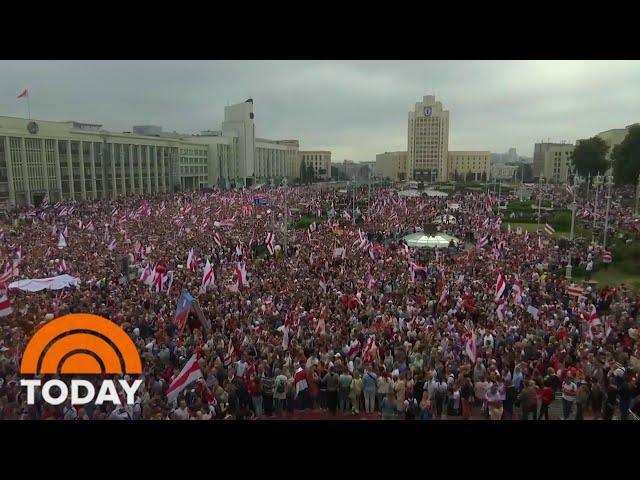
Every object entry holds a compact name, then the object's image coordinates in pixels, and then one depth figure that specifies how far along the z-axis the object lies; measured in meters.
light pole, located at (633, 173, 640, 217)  44.79
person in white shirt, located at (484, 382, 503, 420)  8.66
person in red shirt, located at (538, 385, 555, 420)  8.72
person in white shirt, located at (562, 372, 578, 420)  8.77
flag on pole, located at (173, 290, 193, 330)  11.92
